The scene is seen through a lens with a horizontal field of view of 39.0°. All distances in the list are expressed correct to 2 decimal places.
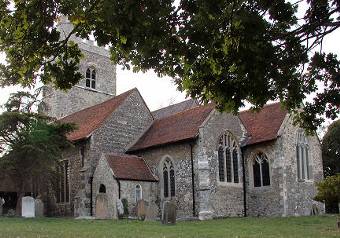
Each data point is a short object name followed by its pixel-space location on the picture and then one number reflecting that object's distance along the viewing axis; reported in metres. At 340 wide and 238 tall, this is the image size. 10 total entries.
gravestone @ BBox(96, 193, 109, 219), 22.45
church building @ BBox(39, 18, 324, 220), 23.97
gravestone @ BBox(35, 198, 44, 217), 26.08
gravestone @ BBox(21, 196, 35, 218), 22.58
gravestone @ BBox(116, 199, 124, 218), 22.01
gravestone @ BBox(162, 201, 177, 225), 18.30
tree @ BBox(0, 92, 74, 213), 22.80
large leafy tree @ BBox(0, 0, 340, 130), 7.01
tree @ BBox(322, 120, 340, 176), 39.16
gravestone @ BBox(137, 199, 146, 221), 21.90
